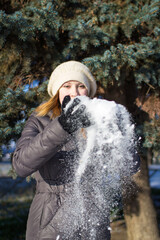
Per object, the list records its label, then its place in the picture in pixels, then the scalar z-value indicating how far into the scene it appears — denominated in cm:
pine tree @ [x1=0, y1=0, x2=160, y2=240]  249
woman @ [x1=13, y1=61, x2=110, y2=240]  139
